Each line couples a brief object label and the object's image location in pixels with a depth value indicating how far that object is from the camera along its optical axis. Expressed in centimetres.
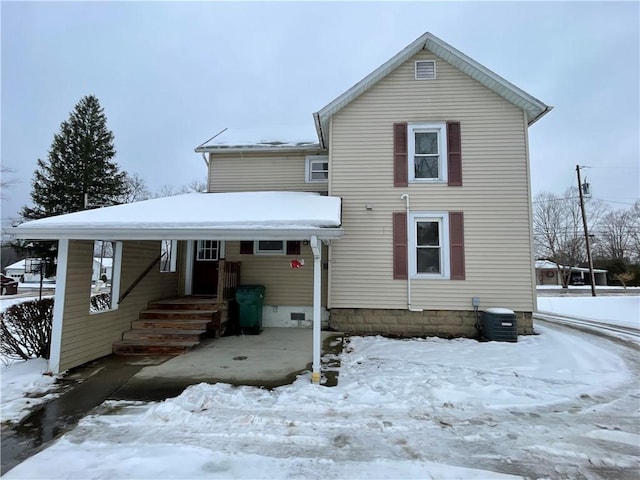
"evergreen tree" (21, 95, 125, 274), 2177
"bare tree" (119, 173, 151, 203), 3057
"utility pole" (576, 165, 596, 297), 2031
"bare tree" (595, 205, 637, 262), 3665
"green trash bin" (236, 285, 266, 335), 798
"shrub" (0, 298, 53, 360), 536
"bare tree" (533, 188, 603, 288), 3294
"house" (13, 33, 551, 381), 782
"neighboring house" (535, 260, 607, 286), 3697
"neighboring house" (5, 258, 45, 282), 4516
